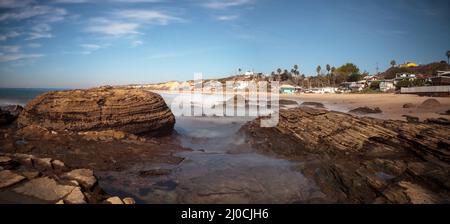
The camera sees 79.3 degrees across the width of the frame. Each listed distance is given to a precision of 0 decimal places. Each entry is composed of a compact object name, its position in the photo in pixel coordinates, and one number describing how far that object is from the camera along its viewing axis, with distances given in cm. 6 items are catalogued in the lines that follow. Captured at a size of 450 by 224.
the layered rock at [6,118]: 1293
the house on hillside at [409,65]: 10806
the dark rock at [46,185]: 469
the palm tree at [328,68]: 10594
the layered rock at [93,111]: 1175
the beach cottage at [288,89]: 9244
